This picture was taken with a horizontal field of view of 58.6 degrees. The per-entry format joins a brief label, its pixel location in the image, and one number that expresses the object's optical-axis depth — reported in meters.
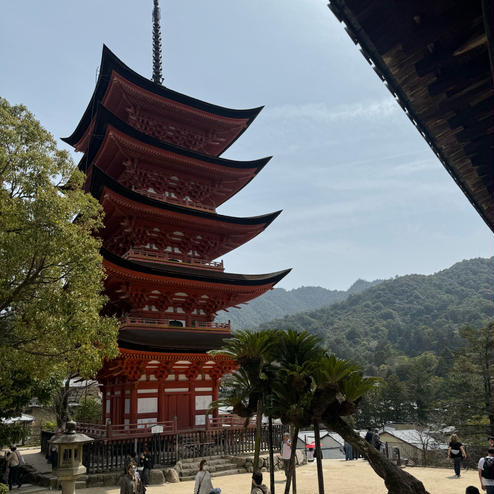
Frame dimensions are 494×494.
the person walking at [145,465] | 15.82
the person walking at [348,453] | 22.61
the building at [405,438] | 40.59
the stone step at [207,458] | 18.68
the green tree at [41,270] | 11.73
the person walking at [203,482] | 10.18
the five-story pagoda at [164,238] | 20.59
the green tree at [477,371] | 42.03
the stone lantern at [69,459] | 11.71
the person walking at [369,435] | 19.26
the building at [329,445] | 51.95
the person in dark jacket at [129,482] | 10.64
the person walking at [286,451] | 17.08
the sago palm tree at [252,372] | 11.04
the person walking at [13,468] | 16.66
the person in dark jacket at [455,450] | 15.18
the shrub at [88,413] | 28.20
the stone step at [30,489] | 16.14
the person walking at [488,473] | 9.87
